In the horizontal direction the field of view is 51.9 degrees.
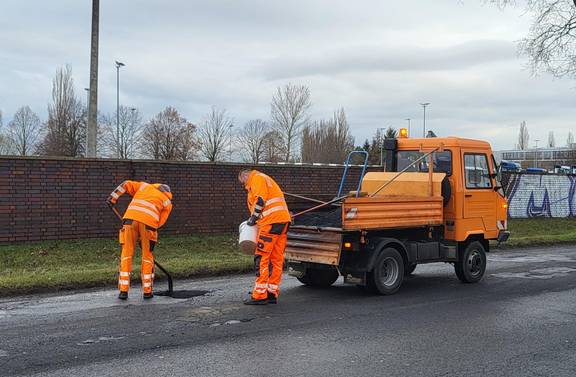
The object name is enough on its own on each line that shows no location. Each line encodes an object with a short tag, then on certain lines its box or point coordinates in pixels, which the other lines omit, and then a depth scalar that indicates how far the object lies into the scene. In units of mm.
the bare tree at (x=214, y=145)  46038
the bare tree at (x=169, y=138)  43562
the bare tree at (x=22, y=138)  50338
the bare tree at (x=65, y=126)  41375
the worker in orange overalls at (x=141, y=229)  8375
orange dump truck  8570
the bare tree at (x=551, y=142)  106462
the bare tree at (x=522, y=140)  99938
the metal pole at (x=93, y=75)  15227
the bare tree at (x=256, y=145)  47312
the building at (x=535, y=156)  84062
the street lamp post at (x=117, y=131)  37225
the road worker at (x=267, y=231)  8031
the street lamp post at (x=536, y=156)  91838
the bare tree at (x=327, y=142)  51172
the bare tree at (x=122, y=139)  44344
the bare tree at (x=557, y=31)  23516
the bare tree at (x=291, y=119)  46434
